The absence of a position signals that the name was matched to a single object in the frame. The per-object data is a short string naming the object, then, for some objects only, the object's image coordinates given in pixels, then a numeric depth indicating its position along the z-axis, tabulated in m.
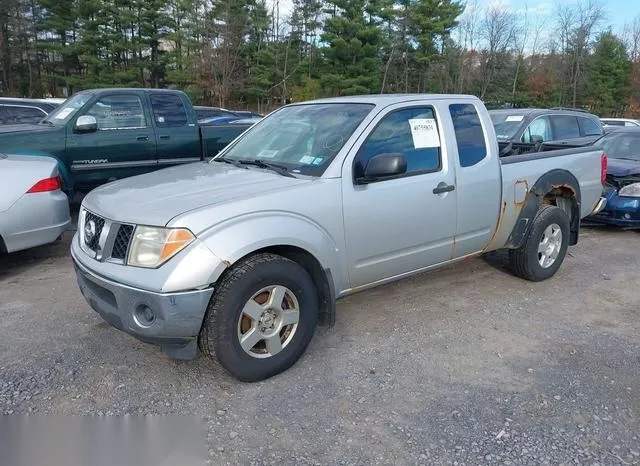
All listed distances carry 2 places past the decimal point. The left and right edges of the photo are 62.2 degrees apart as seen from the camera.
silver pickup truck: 2.98
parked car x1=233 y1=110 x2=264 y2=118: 19.38
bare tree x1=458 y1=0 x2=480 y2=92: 46.88
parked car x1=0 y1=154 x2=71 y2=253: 5.03
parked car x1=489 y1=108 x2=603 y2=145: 9.41
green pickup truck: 6.93
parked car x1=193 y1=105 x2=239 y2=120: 17.48
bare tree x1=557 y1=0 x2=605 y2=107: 49.19
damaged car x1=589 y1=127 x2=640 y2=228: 7.41
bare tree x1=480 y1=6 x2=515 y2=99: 48.97
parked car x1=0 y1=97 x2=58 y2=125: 9.77
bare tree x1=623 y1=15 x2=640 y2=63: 52.28
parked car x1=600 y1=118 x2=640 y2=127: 21.47
